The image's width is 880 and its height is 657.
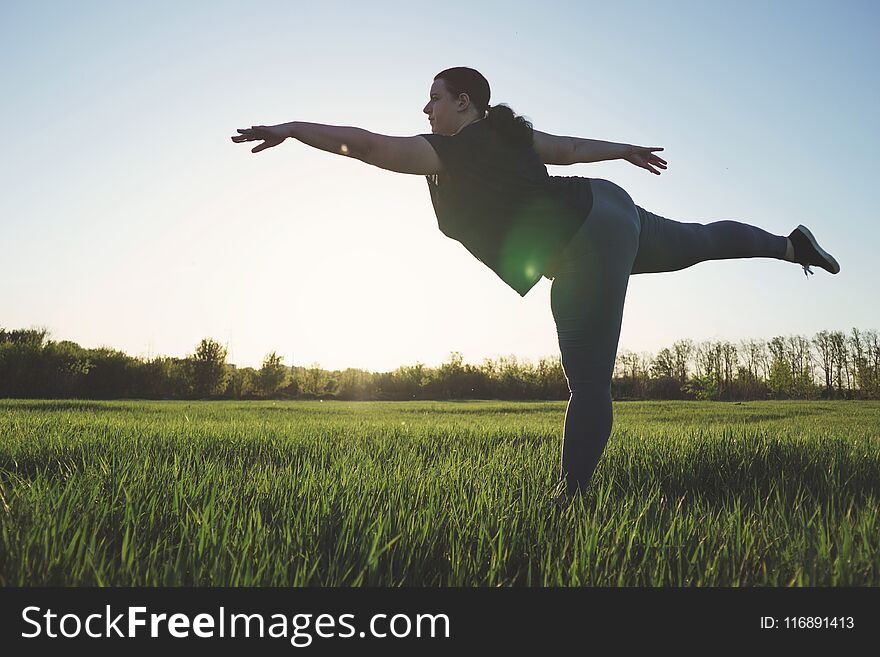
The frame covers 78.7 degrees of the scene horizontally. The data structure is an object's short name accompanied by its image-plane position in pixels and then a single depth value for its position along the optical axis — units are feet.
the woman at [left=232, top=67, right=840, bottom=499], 7.86
